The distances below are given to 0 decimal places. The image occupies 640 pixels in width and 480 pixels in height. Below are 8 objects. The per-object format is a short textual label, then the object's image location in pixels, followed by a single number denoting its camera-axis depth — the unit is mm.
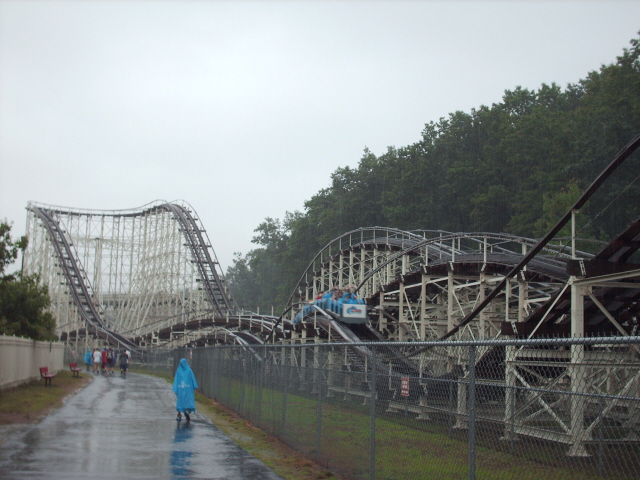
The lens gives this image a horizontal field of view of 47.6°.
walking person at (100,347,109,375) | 37544
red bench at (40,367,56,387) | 24442
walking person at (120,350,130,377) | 35662
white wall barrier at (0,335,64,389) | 20828
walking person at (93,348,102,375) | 39406
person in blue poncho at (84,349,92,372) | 42594
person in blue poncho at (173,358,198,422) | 14992
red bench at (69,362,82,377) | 32338
